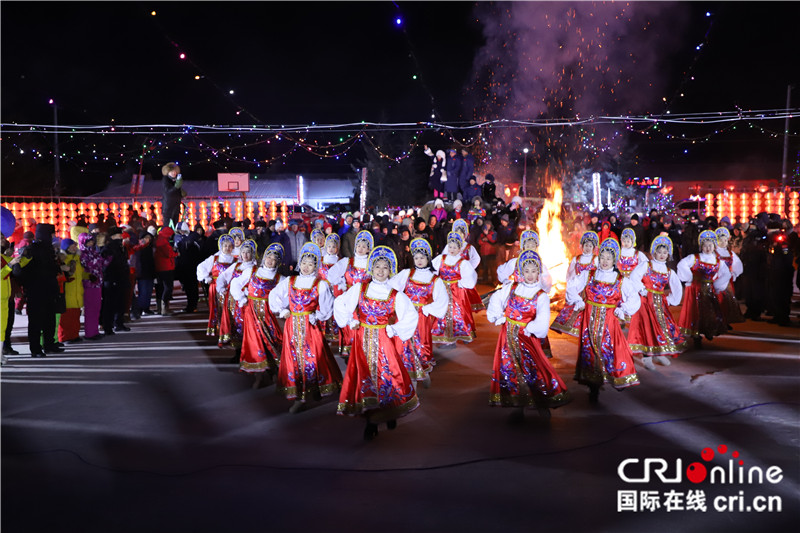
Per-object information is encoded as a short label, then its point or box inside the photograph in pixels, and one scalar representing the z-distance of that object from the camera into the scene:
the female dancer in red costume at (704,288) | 9.72
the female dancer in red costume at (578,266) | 8.91
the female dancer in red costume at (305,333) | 6.88
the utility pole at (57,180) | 24.45
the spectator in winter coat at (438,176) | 21.81
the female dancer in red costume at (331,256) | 9.79
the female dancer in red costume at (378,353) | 6.20
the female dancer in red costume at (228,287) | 8.59
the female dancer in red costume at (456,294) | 9.70
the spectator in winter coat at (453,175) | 21.81
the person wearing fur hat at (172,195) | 17.00
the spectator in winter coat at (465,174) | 21.81
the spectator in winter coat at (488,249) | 17.52
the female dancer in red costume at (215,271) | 9.60
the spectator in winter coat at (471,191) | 21.61
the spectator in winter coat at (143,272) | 13.06
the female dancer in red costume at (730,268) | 9.88
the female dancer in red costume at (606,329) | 7.18
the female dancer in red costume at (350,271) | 8.77
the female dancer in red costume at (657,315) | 8.59
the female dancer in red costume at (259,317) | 7.86
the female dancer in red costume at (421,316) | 7.61
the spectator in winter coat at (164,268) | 13.73
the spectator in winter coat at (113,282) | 11.36
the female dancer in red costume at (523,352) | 6.48
